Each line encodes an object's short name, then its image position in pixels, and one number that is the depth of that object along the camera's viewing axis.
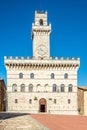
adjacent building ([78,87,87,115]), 32.16
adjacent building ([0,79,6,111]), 38.95
